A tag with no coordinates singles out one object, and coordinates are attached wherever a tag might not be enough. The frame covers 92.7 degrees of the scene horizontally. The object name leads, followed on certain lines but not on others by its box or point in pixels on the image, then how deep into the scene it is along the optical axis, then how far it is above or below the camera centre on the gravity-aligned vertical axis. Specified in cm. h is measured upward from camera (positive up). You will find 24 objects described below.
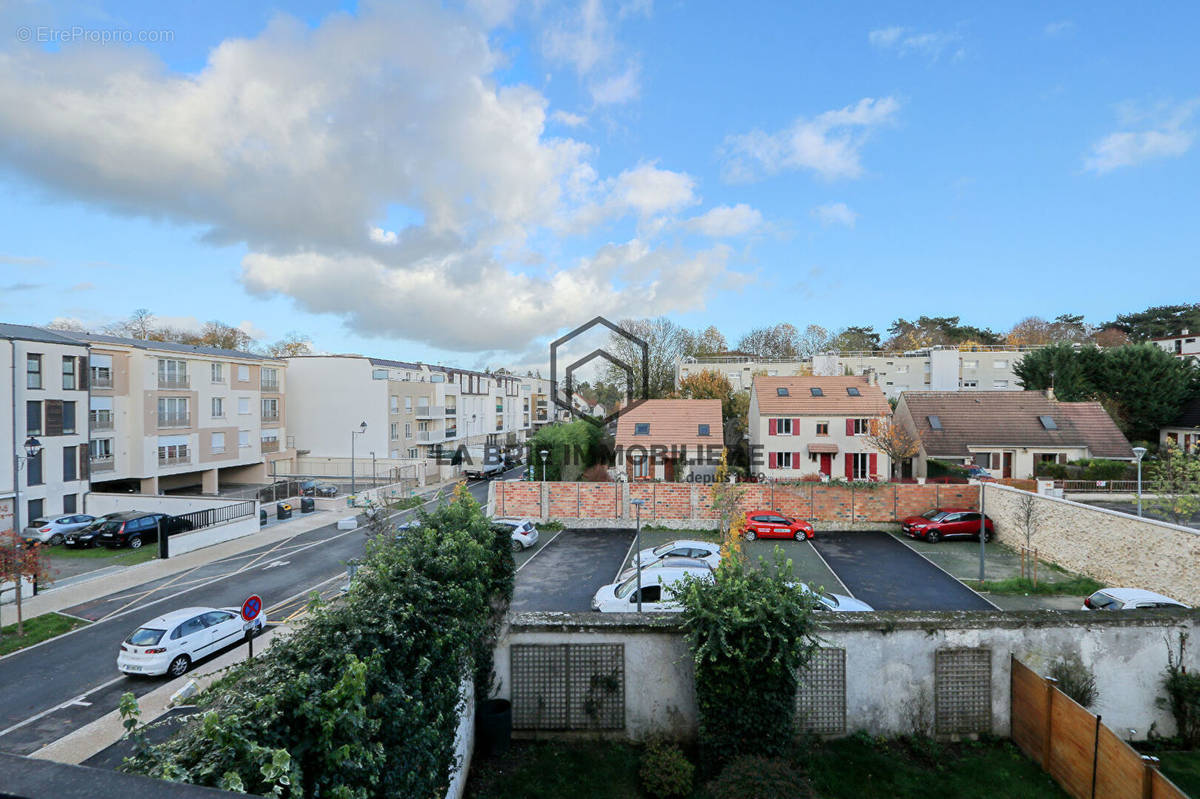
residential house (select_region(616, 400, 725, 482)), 3641 -245
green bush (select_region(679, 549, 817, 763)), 727 -323
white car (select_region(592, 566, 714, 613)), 1415 -479
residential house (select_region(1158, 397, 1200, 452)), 4056 -156
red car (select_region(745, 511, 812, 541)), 2541 -535
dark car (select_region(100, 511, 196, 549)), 2458 -531
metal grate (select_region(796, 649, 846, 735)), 845 -427
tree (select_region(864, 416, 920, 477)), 3284 -192
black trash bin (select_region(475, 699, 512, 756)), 823 -468
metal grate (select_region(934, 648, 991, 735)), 855 -427
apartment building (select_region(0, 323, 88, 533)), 2672 -63
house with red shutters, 3628 -171
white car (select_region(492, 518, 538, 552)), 2369 -532
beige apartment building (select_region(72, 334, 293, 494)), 3291 -60
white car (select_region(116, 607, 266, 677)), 1274 -542
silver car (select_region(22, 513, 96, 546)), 2512 -543
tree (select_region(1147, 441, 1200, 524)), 1881 -298
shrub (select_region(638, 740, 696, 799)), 745 -482
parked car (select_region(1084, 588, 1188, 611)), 1342 -461
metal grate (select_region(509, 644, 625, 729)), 855 -420
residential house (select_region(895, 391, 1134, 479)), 3550 -159
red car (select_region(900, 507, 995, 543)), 2469 -514
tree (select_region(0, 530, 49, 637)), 1506 -418
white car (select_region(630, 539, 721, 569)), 1934 -494
